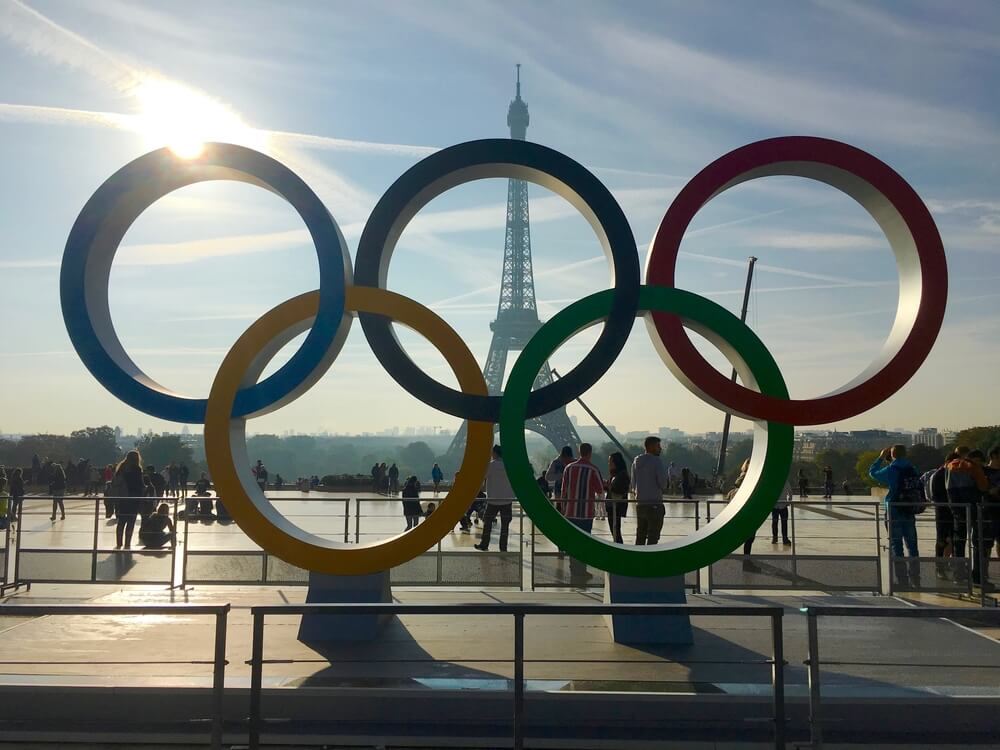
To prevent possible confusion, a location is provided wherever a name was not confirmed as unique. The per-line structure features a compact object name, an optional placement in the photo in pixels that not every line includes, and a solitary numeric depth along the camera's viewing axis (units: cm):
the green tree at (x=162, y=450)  6197
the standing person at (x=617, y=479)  1259
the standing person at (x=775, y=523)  1423
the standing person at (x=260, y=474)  2910
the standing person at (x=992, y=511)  1120
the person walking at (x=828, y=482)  3315
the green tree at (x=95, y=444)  6725
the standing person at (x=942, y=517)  1214
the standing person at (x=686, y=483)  2914
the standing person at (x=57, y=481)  2524
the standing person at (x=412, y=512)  1340
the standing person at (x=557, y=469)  1450
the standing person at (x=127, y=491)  1305
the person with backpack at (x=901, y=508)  1145
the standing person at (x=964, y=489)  1171
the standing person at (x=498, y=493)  1366
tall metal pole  3500
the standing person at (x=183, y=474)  3136
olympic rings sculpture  815
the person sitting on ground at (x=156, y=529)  1301
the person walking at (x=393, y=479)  3434
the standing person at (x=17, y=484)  2192
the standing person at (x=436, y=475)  2919
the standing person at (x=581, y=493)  1164
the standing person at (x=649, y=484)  1106
